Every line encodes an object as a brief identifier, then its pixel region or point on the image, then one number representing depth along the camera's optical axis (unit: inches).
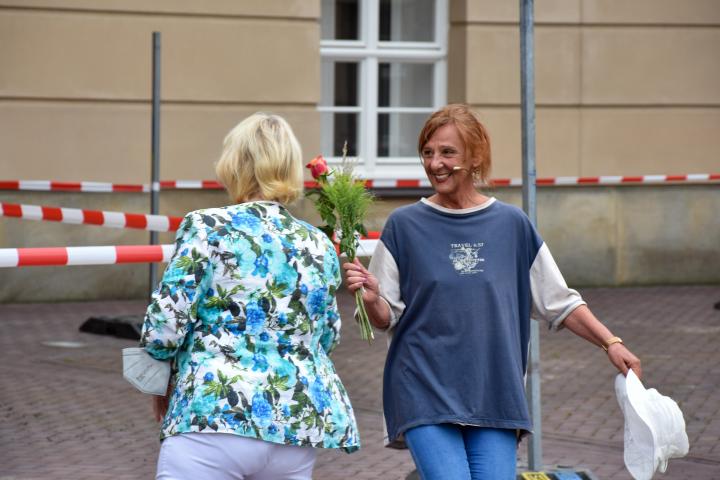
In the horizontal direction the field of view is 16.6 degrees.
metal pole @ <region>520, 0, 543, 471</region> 399.2
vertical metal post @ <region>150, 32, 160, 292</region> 665.6
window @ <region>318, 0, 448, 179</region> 902.1
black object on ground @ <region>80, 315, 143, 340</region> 695.1
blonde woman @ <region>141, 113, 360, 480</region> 241.6
